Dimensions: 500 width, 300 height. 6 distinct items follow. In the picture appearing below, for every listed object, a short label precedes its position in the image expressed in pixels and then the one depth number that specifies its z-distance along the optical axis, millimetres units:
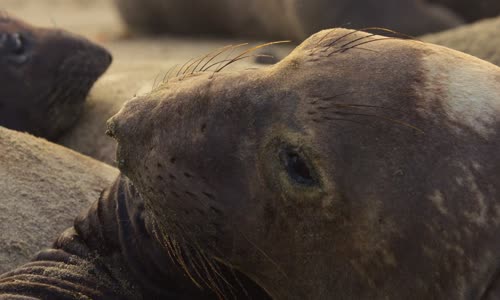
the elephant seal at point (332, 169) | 4957
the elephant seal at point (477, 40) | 10648
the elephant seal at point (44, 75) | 10539
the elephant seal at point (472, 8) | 16547
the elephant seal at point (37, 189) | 7367
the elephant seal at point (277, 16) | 16109
